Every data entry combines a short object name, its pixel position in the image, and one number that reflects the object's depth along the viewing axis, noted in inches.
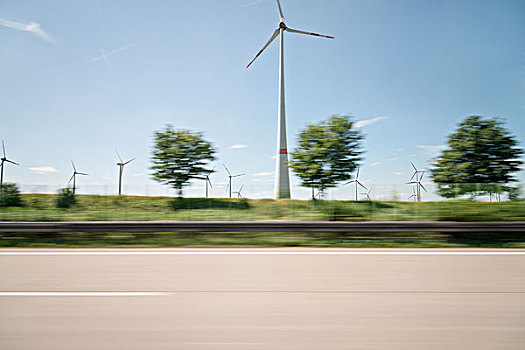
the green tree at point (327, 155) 1612.9
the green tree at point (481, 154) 1626.5
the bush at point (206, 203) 1032.2
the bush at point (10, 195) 1062.4
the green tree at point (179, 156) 1641.2
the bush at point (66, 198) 1107.3
